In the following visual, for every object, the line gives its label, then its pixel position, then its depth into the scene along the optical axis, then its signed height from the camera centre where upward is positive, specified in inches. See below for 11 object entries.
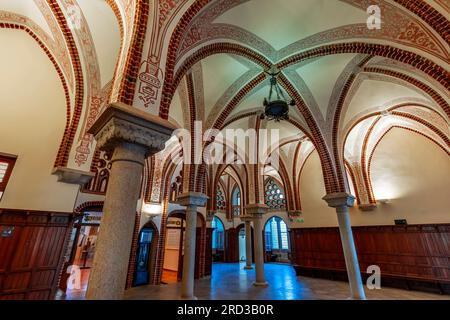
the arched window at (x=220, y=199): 729.6 +145.1
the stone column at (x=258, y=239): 337.7 +7.4
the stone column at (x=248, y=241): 524.4 +6.4
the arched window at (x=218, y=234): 716.0 +29.3
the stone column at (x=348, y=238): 234.6 +6.9
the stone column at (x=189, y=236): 223.9 +7.9
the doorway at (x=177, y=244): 422.3 -1.2
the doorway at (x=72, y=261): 294.7 -25.4
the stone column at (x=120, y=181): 80.7 +25.3
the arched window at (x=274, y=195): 708.0 +155.5
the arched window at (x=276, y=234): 700.5 +30.7
